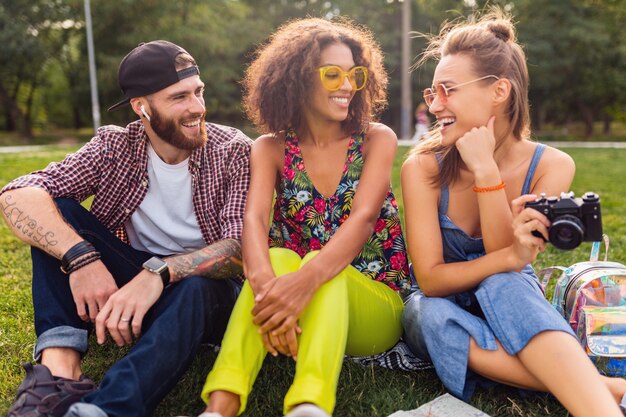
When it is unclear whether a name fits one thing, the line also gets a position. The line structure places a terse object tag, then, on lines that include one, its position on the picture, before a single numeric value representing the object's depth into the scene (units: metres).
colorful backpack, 2.58
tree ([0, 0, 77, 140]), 26.78
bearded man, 2.24
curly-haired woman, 2.39
